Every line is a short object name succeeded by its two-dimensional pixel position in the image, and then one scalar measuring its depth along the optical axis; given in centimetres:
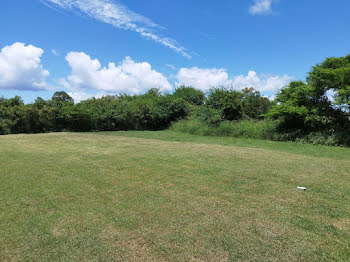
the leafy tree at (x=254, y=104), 1750
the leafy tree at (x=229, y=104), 1711
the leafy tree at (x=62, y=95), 3945
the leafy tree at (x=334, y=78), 1048
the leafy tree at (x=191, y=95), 2288
